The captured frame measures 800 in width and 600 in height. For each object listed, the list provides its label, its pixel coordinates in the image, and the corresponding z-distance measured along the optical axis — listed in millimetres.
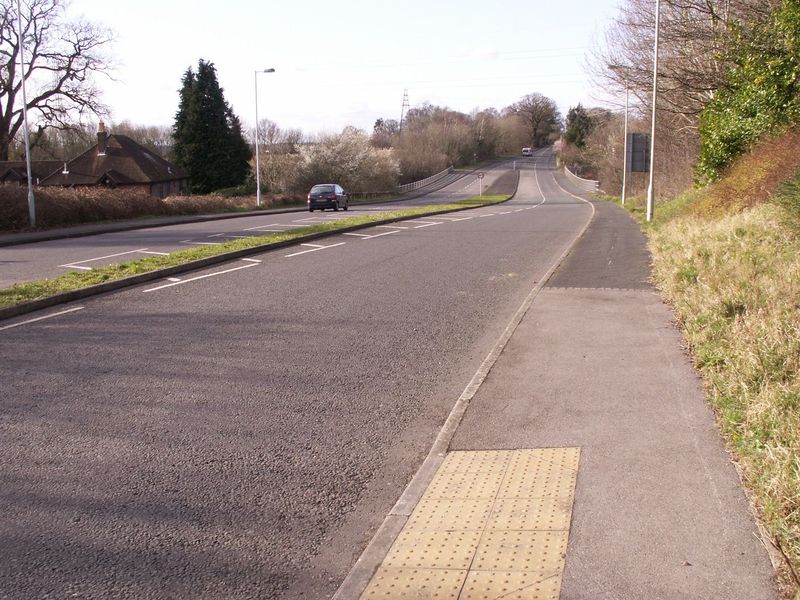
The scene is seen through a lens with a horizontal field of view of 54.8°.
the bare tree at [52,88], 43062
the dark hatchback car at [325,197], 40688
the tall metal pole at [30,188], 25156
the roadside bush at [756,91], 18016
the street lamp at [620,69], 31092
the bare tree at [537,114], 171875
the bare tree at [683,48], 23938
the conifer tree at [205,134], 65750
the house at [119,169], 60625
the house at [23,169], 63562
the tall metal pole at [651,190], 25312
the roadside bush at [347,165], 69000
